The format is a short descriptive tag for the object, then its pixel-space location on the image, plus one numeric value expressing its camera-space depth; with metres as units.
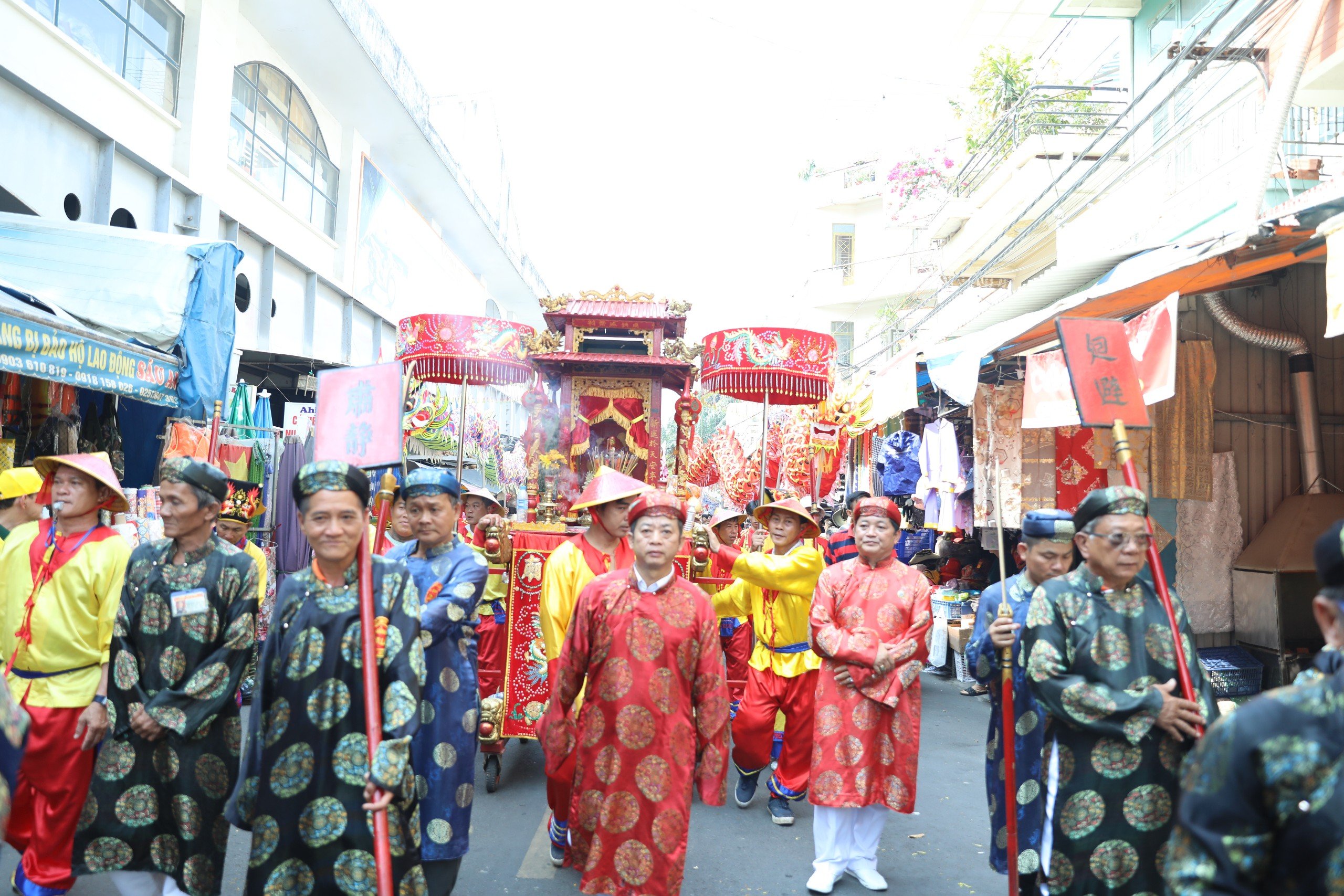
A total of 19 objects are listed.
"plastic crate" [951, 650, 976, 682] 9.25
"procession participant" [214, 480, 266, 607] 5.77
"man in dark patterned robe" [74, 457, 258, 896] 2.95
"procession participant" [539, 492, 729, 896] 3.24
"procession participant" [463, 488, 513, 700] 5.80
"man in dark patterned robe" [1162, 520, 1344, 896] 1.39
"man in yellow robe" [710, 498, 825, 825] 5.08
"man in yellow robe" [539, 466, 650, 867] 4.18
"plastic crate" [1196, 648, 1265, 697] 7.00
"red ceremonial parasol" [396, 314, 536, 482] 7.12
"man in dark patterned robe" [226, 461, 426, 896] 2.58
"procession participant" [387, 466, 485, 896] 3.30
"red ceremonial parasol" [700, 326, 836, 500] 7.09
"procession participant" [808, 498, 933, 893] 4.16
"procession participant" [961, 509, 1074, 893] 3.22
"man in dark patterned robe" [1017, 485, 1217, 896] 2.64
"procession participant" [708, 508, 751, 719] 6.64
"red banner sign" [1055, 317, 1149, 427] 3.48
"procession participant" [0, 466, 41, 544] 4.73
